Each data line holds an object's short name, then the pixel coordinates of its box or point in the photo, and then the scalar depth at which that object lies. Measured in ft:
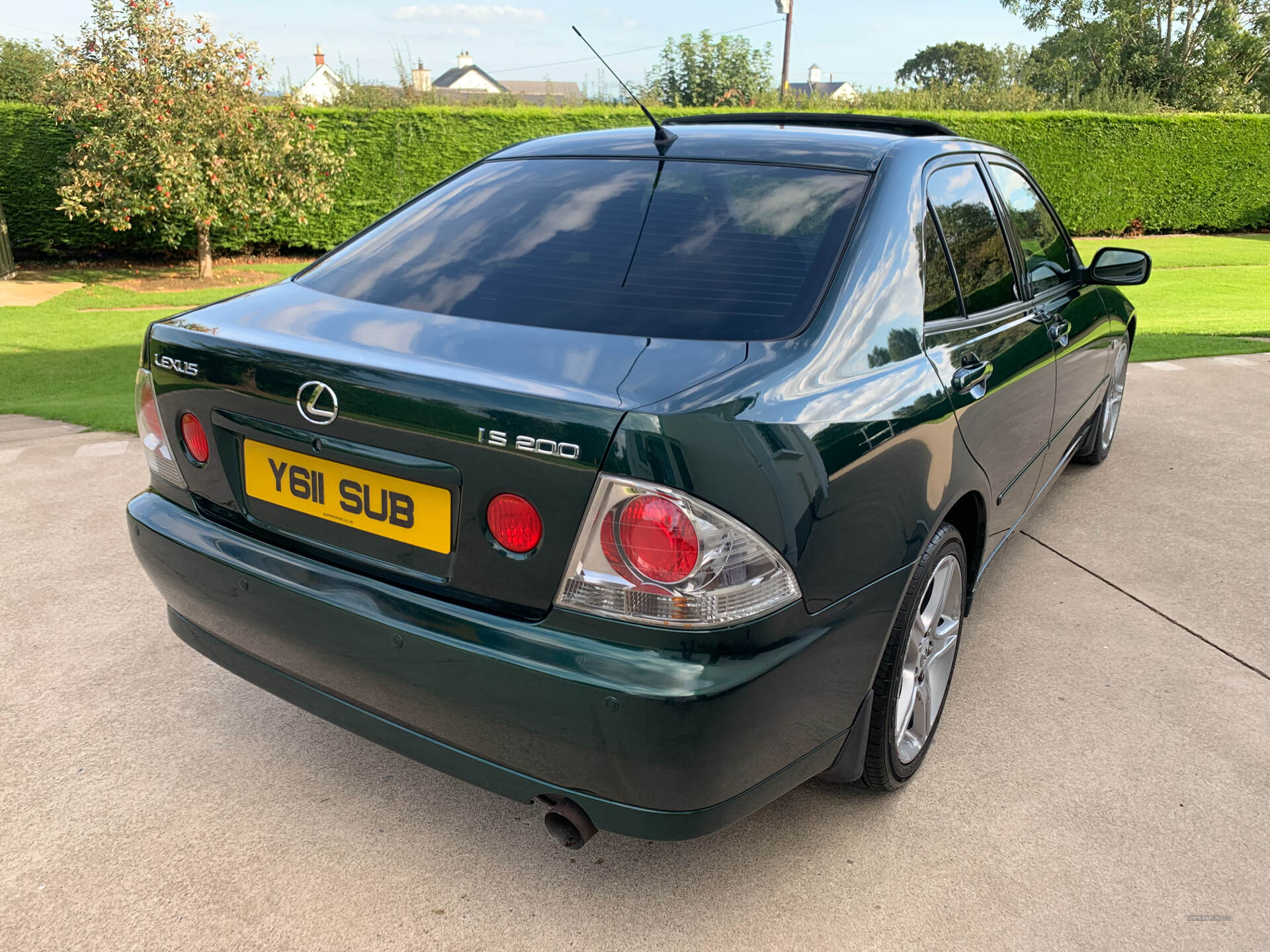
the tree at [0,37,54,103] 124.77
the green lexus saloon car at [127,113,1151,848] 5.41
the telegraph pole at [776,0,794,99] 83.87
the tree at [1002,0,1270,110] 102.73
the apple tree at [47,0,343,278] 44.73
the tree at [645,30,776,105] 98.12
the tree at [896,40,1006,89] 268.09
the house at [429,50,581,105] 256.93
